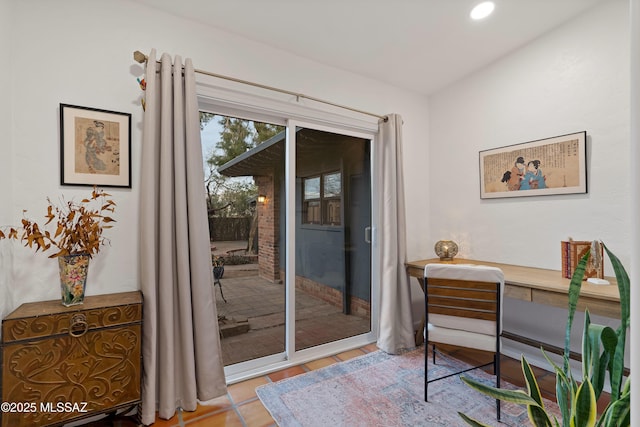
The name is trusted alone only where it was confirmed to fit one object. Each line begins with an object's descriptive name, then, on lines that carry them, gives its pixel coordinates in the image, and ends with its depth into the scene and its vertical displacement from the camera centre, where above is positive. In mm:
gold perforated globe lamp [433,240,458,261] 3041 -328
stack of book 2131 -310
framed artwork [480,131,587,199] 2355 +402
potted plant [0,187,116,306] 1719 -92
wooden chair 2027 -622
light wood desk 1821 -486
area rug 1944 -1265
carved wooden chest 1531 -746
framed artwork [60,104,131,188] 1881 +459
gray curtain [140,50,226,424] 1927 -239
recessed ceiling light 2164 +1478
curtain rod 1945 +1022
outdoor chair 2482 -459
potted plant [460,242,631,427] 1024 -592
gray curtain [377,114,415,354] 2906 -325
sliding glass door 2502 -176
